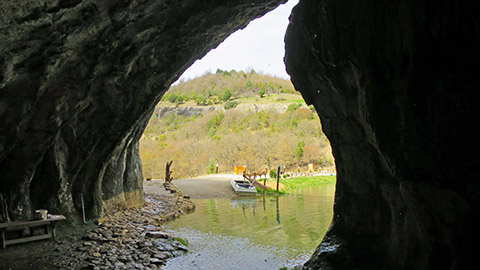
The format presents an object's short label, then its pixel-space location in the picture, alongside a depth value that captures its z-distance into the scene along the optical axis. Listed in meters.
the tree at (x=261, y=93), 107.75
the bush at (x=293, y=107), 78.74
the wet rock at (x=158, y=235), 10.69
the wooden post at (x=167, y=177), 26.68
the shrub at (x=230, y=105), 91.88
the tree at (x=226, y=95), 104.19
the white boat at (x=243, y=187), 24.48
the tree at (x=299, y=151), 49.50
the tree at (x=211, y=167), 44.25
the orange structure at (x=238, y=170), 39.78
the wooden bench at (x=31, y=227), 8.05
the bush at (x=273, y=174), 33.92
